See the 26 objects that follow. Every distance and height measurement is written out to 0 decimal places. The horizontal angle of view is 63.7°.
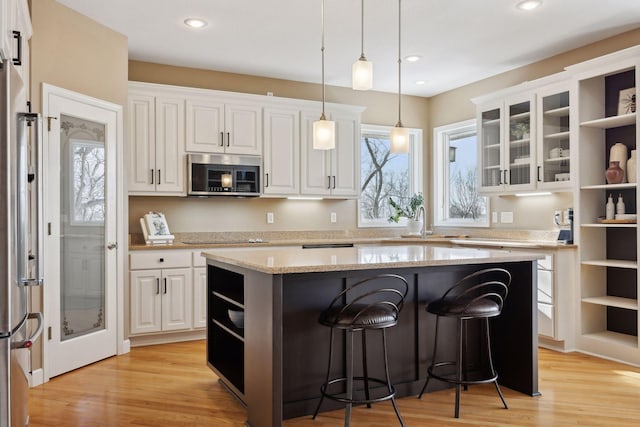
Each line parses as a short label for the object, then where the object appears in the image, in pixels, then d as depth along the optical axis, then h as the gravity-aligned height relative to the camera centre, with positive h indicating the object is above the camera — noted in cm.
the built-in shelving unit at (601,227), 432 -15
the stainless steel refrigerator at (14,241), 195 -12
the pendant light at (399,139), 332 +46
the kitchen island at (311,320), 266 -66
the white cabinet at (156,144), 483 +64
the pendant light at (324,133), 316 +48
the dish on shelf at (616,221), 414 -9
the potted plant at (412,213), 625 -3
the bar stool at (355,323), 267 -59
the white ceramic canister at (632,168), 411 +34
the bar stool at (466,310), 298 -59
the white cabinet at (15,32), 217 +93
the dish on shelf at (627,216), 412 -5
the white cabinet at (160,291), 458 -73
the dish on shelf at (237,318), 317 -66
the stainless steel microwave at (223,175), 504 +37
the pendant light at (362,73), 304 +81
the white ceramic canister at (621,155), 425 +45
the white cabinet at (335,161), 566 +56
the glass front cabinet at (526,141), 465 +67
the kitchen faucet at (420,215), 630 -5
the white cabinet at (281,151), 546 +64
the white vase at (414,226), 624 -19
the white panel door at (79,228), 373 -13
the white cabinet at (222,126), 509 +86
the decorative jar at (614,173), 423 +30
